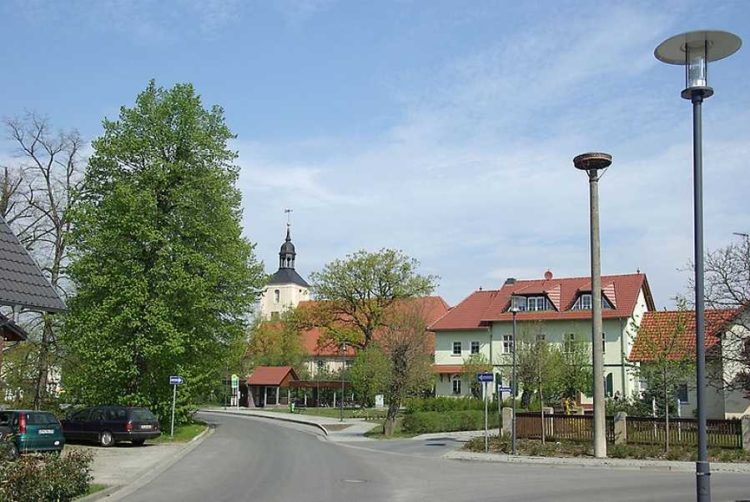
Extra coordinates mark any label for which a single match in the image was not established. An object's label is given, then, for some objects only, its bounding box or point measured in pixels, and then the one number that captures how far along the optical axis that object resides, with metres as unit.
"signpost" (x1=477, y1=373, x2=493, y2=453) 27.94
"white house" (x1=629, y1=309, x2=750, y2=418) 29.47
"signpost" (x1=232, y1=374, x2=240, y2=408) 77.94
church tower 120.06
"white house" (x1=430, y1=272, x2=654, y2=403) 57.31
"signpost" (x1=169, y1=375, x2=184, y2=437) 32.53
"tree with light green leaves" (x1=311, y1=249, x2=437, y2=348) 67.69
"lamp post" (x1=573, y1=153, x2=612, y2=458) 26.22
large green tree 35.59
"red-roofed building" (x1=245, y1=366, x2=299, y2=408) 76.88
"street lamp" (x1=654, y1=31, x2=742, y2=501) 8.77
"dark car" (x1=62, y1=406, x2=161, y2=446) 29.64
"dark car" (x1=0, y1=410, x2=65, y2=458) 22.38
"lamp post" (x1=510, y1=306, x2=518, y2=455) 27.78
